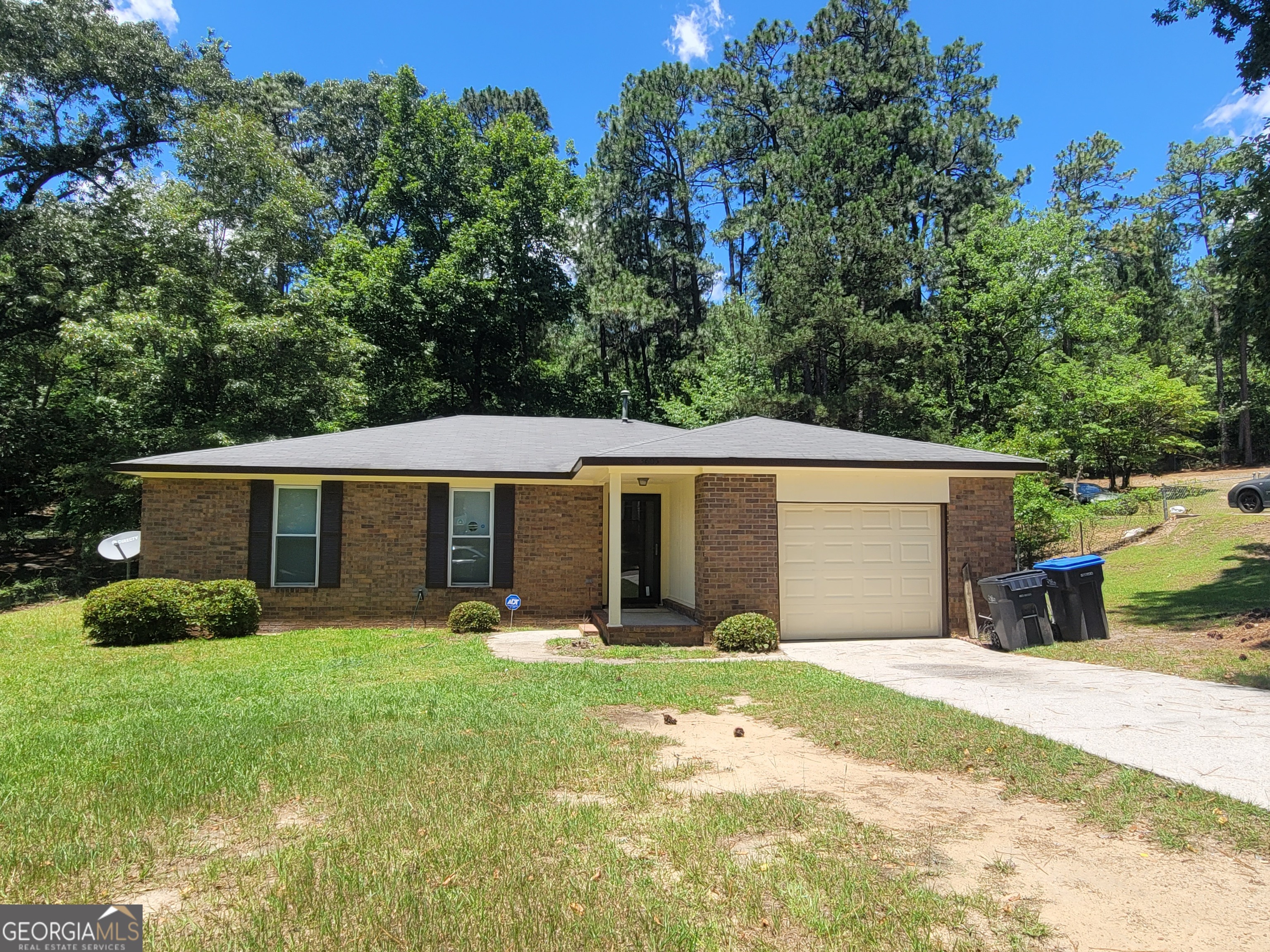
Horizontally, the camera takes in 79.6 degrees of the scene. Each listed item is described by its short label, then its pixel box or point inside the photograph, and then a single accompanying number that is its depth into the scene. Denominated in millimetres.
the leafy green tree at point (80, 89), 22359
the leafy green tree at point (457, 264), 27141
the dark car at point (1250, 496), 17500
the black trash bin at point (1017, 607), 10227
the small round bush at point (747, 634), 10188
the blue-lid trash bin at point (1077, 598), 10375
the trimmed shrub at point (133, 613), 10492
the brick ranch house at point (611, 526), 10859
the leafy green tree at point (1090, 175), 39094
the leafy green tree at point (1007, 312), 25438
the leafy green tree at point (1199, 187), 38719
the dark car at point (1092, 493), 28141
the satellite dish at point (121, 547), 12367
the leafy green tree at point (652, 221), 32031
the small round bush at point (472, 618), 12000
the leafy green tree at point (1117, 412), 25094
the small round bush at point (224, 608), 11219
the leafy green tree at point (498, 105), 35844
